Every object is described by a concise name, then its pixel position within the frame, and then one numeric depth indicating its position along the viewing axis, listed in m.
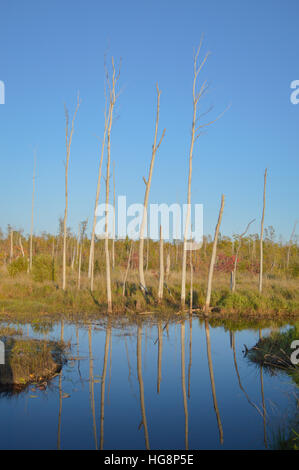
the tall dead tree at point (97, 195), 18.09
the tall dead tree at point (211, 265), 15.59
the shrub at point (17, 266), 21.79
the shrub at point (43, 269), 20.72
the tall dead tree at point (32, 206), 22.45
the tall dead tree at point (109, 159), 15.02
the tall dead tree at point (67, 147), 18.97
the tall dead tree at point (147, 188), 17.31
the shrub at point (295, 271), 29.39
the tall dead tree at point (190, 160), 16.31
